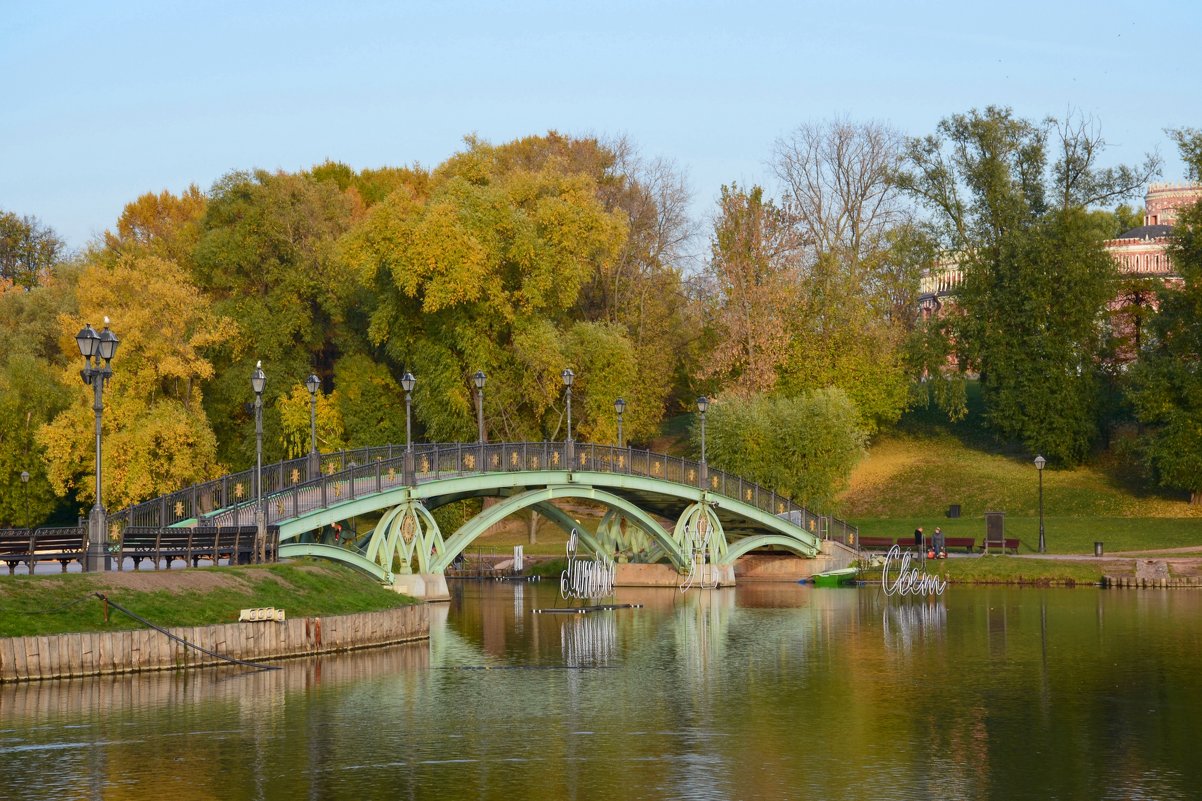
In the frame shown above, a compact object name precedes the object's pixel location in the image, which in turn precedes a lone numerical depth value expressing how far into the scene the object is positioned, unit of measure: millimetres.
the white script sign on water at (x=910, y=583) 53156
